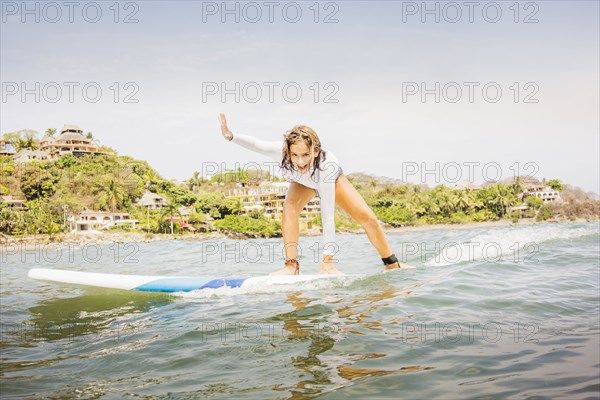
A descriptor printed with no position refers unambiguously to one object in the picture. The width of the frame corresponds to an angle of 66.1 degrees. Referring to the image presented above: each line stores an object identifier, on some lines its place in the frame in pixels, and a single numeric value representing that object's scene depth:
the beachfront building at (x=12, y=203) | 55.82
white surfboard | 5.43
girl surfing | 5.38
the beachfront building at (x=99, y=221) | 60.25
